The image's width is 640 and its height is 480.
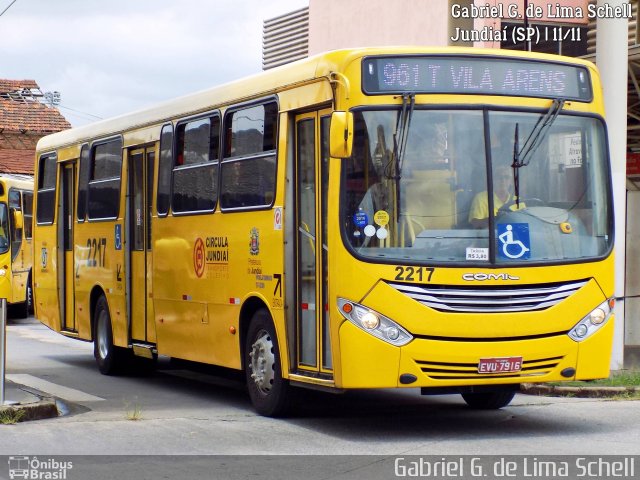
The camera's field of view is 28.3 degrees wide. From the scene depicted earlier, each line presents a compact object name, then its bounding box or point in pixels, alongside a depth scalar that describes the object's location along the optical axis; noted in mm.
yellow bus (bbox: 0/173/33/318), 25453
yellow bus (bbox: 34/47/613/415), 10125
